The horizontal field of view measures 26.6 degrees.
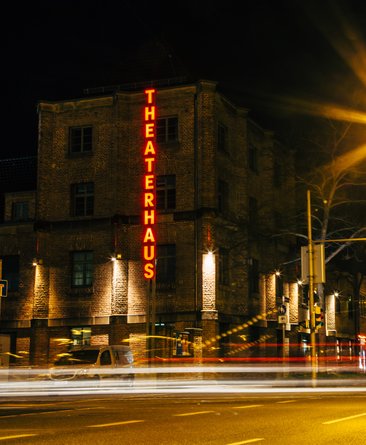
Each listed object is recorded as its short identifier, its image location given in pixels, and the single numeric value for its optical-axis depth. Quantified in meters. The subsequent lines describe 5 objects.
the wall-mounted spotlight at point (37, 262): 40.50
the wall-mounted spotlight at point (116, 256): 38.94
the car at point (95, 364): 28.23
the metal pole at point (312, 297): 30.63
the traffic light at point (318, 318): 31.52
